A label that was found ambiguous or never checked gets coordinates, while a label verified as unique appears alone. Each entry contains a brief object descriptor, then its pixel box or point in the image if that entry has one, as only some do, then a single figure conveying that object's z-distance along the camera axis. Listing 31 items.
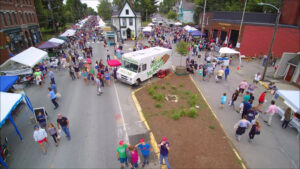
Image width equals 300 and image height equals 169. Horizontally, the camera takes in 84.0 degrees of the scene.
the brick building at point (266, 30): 22.00
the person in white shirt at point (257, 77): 15.16
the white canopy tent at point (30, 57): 16.41
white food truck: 14.26
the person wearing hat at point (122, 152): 6.39
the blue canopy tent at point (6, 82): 10.60
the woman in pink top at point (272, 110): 9.37
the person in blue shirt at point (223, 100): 11.09
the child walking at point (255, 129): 7.89
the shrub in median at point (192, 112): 10.24
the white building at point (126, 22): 36.00
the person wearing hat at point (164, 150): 6.44
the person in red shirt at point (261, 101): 11.17
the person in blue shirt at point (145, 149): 6.47
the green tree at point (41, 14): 40.62
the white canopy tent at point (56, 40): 25.00
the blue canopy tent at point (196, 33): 30.44
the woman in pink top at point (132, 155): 6.22
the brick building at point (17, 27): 22.24
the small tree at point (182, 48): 17.70
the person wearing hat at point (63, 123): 8.03
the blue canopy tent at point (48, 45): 22.45
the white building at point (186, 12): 66.81
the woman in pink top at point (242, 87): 12.88
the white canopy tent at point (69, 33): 32.49
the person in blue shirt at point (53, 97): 10.96
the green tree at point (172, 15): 72.44
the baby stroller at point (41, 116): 8.76
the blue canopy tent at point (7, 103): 7.35
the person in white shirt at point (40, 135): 7.33
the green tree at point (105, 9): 81.62
